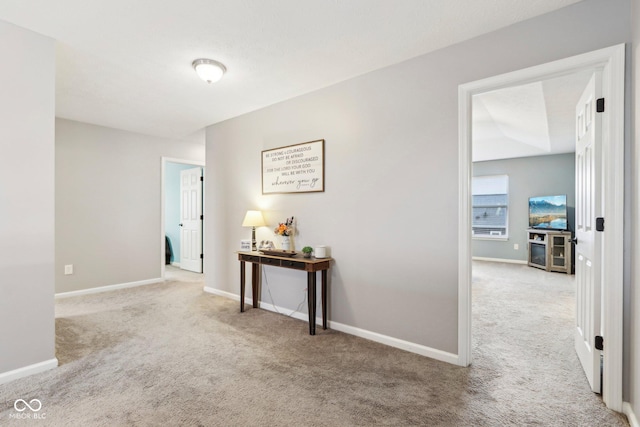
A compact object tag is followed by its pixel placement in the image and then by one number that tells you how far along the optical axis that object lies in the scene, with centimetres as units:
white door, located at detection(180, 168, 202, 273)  594
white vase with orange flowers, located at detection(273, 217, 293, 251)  339
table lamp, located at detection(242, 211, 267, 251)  366
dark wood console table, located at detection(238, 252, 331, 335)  292
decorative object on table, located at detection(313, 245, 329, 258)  310
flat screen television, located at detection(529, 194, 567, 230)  622
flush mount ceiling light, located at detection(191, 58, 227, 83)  266
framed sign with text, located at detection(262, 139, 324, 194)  325
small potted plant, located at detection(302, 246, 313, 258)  319
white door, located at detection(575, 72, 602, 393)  194
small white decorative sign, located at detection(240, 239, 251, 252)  379
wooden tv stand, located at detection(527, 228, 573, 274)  589
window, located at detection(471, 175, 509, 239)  723
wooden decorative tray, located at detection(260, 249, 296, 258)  323
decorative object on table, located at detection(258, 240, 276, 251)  367
